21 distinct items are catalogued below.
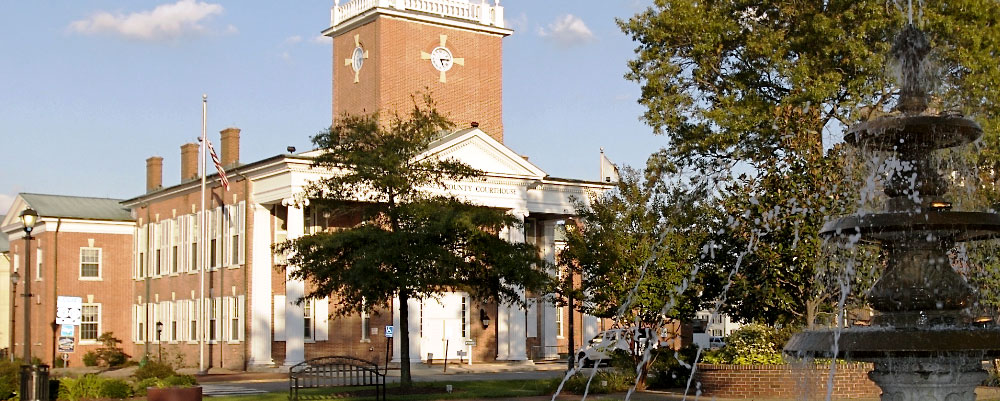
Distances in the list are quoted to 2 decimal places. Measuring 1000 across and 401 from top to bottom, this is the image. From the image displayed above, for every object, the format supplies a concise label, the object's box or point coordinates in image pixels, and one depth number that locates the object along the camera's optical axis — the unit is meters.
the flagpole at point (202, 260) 49.28
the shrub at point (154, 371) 30.73
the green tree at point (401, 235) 29.52
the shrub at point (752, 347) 24.86
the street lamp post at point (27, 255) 24.94
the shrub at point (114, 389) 27.94
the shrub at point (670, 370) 28.36
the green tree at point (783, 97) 25.41
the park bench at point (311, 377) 26.21
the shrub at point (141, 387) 28.92
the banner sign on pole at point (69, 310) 35.28
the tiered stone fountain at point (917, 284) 11.55
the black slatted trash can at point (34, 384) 24.33
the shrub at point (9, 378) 26.36
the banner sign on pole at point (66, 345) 35.22
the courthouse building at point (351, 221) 48.03
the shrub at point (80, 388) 27.31
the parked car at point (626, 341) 29.81
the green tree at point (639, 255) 29.12
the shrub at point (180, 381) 24.28
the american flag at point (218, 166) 47.88
